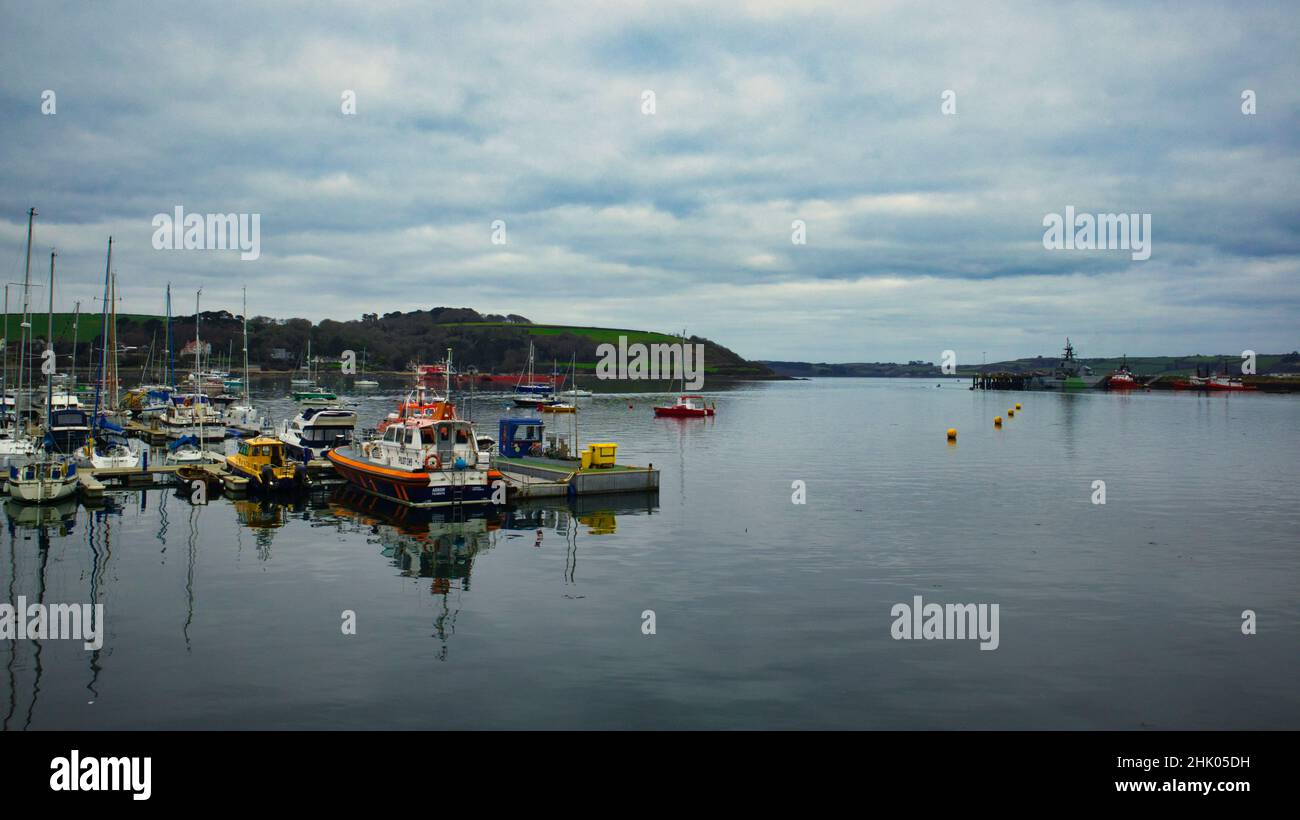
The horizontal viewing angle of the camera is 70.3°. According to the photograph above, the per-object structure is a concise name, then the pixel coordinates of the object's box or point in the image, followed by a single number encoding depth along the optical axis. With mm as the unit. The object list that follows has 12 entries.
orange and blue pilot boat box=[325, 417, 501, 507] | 41438
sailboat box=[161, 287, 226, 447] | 69688
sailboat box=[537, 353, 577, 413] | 135250
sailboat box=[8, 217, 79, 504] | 40781
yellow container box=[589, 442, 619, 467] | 50031
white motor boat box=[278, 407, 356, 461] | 55938
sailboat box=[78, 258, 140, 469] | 50875
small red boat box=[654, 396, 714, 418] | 117750
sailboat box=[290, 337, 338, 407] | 120062
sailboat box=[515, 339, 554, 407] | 145875
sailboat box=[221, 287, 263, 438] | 81312
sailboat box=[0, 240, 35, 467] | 49919
